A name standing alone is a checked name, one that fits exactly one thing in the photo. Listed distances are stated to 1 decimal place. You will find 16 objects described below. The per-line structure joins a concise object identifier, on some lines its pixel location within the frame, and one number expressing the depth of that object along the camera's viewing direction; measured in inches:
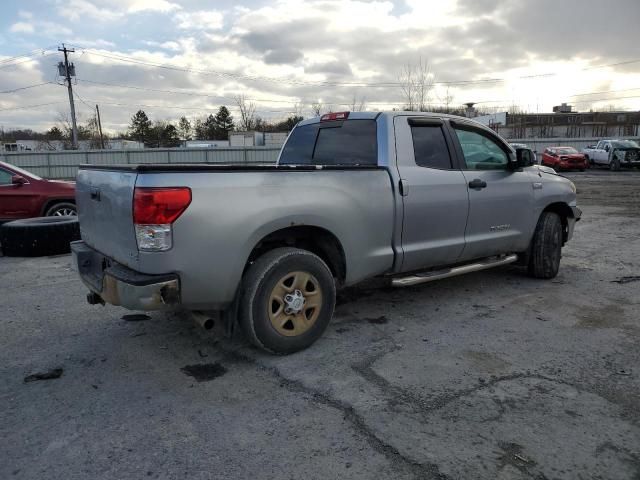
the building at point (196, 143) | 2375.1
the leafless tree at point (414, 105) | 1321.4
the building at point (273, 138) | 2054.6
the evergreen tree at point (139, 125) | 3412.9
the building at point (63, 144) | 2539.4
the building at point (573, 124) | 2571.4
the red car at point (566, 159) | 1148.5
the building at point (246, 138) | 2057.5
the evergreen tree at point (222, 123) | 3282.5
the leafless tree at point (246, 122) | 2714.1
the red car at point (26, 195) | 324.2
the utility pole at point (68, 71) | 1707.7
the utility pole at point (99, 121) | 2883.9
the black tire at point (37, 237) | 281.1
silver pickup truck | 121.1
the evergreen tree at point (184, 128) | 3333.2
